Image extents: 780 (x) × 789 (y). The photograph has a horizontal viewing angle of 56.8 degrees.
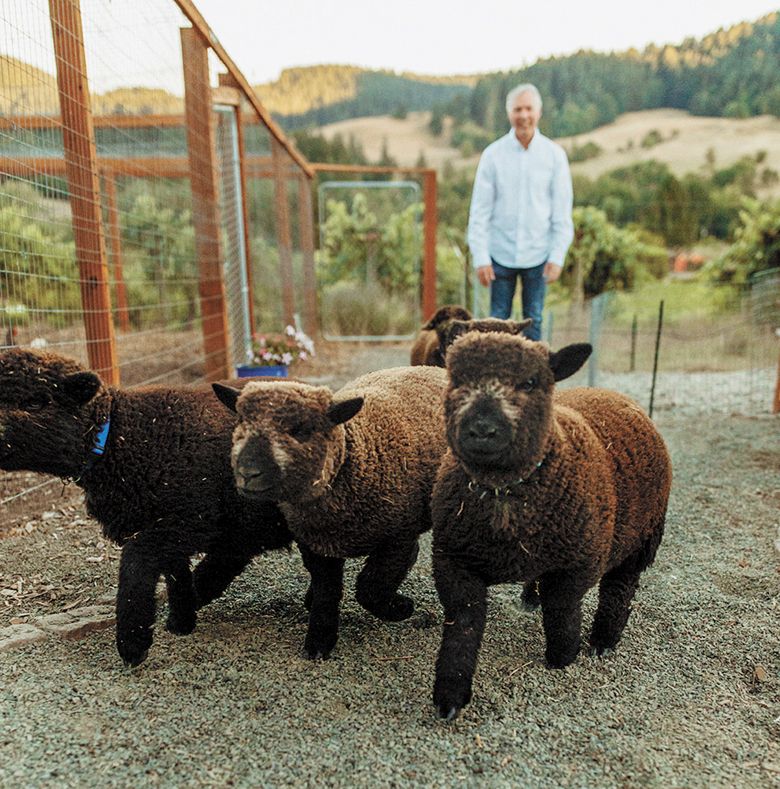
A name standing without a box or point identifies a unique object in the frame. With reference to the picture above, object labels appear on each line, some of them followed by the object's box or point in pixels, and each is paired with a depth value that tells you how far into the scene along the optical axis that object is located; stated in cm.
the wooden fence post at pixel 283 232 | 1062
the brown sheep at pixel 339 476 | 294
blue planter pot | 776
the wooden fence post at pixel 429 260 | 1381
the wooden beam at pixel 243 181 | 778
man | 601
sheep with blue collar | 312
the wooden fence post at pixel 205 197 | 674
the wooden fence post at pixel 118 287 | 964
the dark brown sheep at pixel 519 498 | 265
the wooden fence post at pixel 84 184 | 455
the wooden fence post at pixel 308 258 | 1370
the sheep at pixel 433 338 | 637
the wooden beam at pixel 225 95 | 754
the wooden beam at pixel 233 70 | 579
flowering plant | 801
